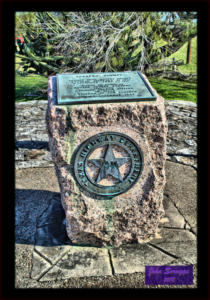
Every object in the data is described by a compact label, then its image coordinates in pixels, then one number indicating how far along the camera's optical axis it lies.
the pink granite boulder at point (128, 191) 2.85
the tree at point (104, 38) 5.85
